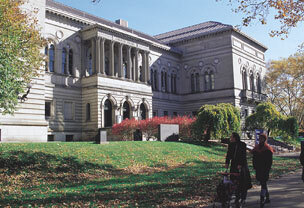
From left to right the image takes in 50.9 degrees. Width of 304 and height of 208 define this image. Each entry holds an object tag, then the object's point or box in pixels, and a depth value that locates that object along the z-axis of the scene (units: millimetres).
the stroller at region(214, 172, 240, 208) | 8312
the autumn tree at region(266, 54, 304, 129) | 61656
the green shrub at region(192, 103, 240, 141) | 31375
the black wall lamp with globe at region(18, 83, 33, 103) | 21931
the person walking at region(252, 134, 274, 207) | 9656
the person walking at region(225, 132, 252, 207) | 8914
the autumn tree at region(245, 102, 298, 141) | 38938
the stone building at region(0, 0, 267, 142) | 37562
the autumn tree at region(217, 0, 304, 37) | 15273
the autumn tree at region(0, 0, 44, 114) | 15828
